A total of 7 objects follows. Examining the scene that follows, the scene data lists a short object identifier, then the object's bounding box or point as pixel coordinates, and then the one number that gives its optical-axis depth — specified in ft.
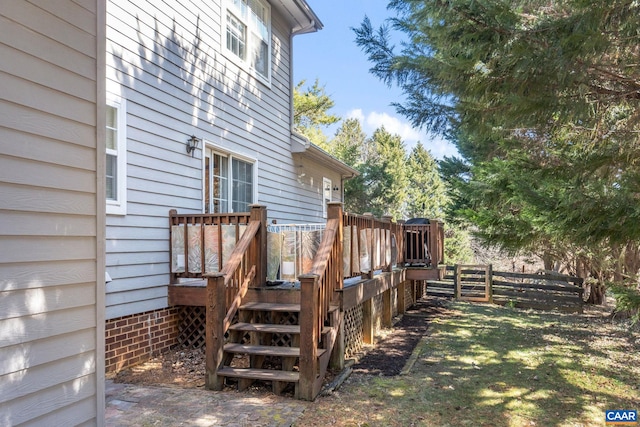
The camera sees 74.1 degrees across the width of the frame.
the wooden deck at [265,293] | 14.15
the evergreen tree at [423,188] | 90.94
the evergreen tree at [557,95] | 12.76
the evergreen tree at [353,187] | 71.77
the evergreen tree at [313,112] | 81.30
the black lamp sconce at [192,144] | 20.77
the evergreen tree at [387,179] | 77.61
